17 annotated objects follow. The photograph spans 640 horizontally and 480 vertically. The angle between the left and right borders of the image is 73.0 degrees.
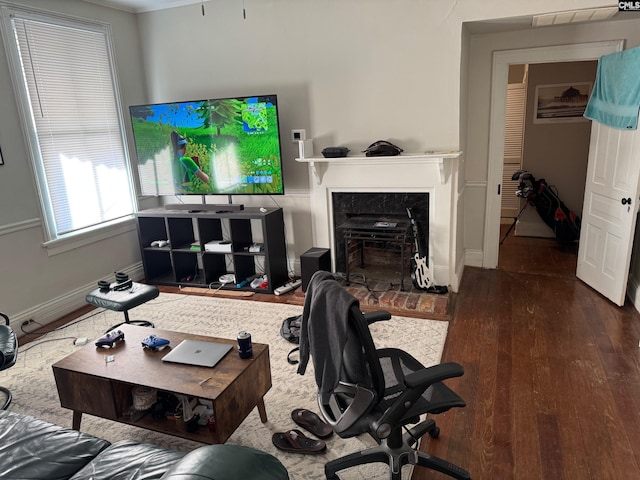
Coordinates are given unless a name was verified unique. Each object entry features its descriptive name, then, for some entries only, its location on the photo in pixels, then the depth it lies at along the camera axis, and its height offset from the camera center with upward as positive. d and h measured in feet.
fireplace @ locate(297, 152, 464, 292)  12.16 -1.60
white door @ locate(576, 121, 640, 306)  10.78 -2.40
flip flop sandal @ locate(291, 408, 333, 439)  7.14 -4.78
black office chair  5.01 -2.99
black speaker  12.75 -3.73
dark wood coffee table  6.33 -3.58
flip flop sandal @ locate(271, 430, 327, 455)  6.80 -4.80
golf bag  17.07 -3.33
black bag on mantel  12.23 -0.53
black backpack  10.35 -4.67
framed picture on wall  17.04 +0.75
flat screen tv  12.89 -0.19
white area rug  6.97 -4.80
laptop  6.93 -3.43
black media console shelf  13.43 -3.40
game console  13.73 -3.33
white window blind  11.47 +0.82
